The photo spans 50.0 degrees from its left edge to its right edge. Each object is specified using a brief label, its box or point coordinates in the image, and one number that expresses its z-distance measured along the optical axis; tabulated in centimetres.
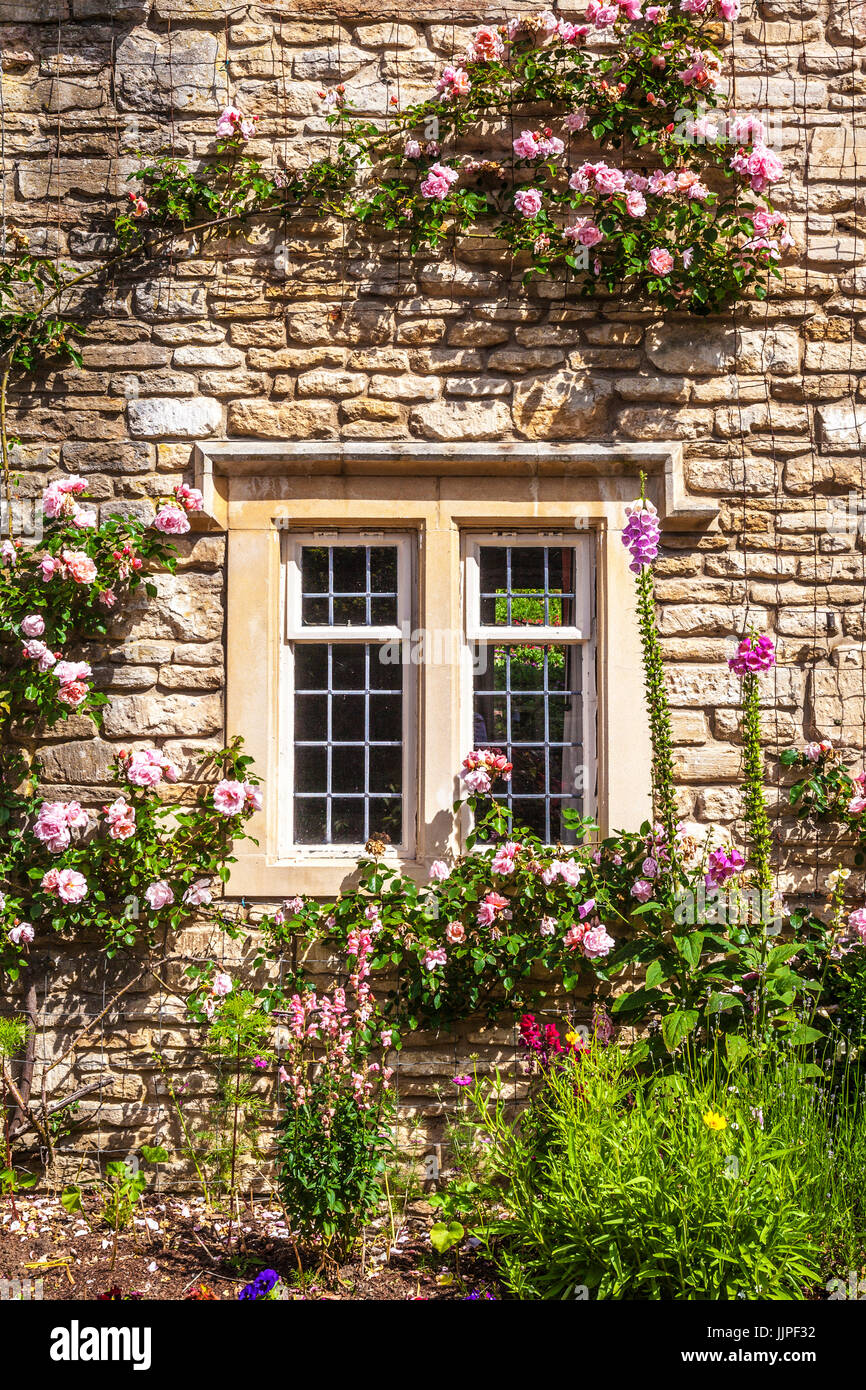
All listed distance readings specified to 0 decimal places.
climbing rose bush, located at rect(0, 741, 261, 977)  392
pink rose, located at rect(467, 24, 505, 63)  407
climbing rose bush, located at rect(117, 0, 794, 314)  409
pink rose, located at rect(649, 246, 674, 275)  407
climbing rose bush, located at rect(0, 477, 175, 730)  399
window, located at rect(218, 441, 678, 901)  409
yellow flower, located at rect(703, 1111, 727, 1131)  274
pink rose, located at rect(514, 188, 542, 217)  405
